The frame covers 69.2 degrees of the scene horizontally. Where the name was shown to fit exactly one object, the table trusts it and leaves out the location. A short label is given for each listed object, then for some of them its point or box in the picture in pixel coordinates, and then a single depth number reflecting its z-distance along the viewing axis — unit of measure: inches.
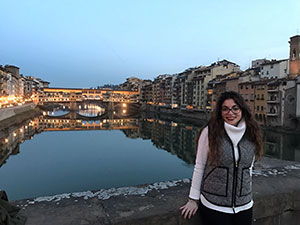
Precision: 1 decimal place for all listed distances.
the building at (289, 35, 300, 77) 1109.7
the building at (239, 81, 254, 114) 1141.7
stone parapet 54.0
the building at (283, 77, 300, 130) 952.3
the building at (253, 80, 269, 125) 1061.1
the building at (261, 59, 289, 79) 1242.0
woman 51.1
